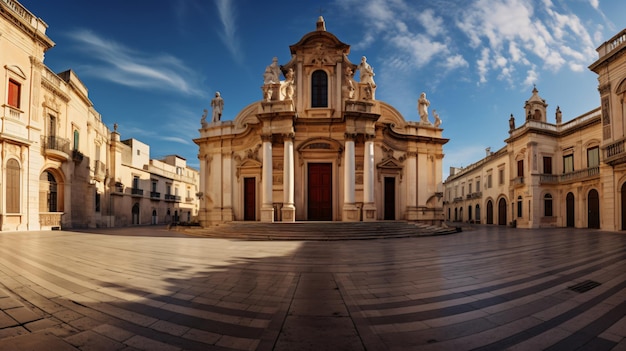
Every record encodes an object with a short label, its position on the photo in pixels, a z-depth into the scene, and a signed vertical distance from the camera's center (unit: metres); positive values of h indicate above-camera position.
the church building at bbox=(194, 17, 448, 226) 17.53 +2.49
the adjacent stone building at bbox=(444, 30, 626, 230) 17.47 +2.06
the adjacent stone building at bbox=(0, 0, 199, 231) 15.52 +3.03
